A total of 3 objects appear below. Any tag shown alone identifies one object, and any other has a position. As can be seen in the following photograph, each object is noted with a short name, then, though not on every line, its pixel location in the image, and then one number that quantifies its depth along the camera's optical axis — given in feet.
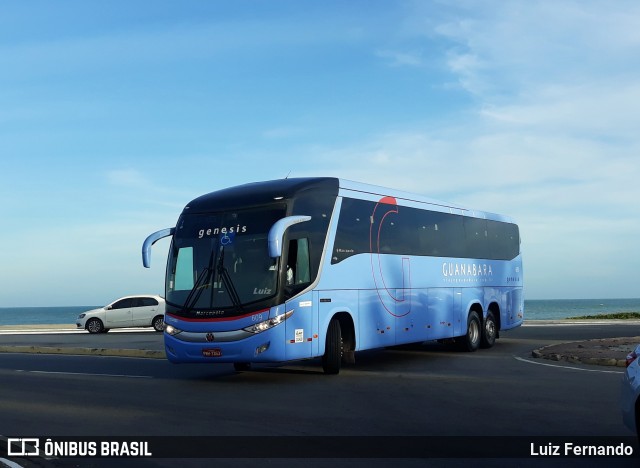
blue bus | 49.03
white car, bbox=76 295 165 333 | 122.93
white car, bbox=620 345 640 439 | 23.86
